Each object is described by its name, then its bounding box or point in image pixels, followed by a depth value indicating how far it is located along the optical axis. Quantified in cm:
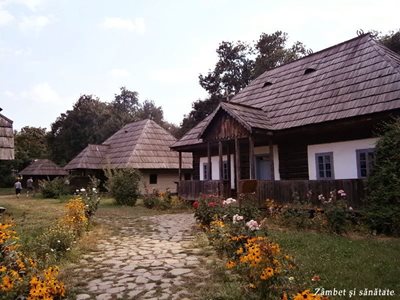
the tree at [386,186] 820
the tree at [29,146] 4481
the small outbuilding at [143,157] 2502
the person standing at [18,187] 2660
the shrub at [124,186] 1755
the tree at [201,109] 3597
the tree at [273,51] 3512
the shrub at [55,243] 644
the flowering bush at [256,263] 392
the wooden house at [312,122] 1088
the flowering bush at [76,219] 844
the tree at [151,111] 6021
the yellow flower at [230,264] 452
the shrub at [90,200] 1023
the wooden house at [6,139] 1121
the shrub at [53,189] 2484
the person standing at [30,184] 3058
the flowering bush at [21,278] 396
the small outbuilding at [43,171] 3530
